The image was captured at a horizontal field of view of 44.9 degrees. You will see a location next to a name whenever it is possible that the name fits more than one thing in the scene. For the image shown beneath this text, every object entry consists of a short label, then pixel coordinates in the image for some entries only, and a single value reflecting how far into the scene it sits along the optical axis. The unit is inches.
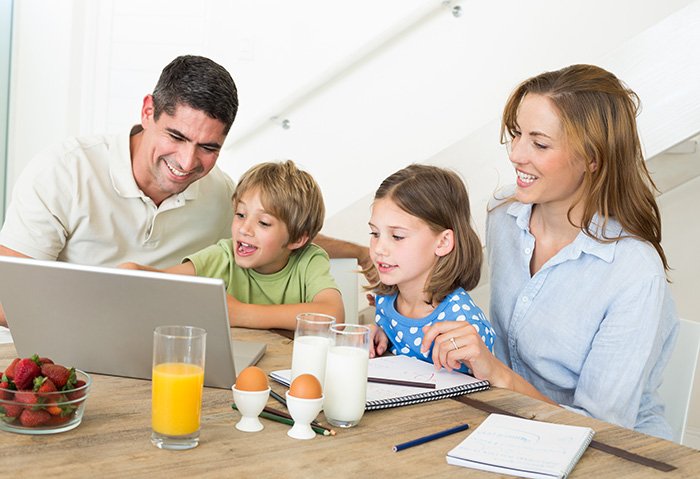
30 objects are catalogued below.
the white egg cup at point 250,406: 49.5
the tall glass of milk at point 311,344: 53.6
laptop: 53.6
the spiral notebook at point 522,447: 45.4
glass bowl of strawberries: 46.3
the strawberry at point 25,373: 46.3
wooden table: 43.6
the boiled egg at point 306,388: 48.7
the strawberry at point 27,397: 46.1
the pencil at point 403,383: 60.3
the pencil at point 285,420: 50.0
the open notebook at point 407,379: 56.7
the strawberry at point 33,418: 46.3
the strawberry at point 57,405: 46.6
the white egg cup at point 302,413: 48.7
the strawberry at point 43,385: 46.3
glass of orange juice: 45.6
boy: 88.1
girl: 77.1
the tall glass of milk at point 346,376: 50.6
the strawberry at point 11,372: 47.3
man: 85.7
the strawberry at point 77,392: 47.6
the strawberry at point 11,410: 46.5
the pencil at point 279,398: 55.4
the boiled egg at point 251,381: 49.5
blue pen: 48.2
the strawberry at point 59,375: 47.5
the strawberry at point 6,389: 46.5
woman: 69.9
